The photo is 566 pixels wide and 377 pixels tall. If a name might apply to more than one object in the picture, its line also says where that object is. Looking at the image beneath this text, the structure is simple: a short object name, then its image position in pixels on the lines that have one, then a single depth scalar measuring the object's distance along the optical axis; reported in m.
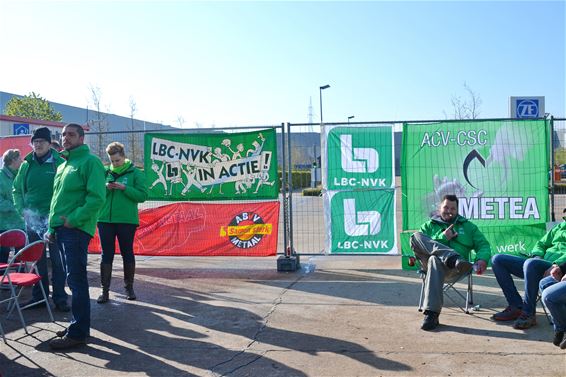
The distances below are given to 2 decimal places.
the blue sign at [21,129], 13.32
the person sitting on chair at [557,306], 4.65
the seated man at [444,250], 5.36
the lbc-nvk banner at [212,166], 8.30
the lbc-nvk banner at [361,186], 7.93
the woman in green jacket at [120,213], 6.52
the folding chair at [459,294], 5.84
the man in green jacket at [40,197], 6.25
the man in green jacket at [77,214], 4.91
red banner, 8.34
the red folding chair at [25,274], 5.34
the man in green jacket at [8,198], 7.12
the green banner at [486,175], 7.70
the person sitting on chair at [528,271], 5.27
